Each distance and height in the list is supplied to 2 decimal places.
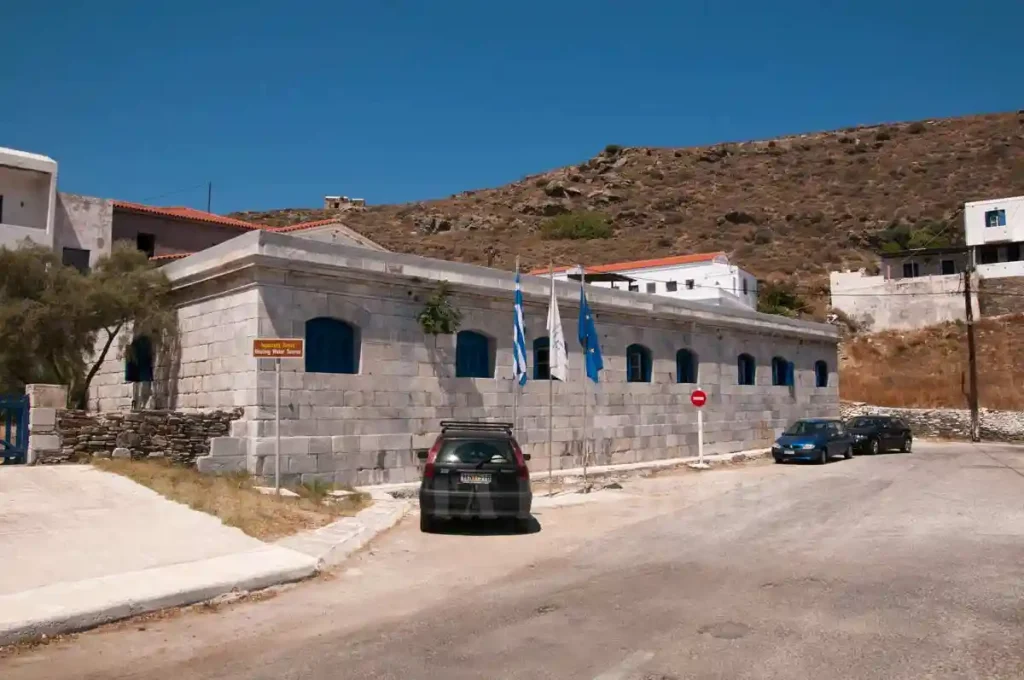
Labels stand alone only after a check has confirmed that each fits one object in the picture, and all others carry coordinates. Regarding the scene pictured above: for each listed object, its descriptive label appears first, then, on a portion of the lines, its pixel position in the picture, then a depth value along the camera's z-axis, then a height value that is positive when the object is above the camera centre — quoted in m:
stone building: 17.83 +0.87
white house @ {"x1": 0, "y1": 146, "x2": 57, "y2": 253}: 34.78 +8.63
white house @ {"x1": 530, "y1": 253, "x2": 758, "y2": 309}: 50.25 +7.61
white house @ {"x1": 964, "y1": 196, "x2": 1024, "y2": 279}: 60.97 +12.43
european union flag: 22.20 +1.68
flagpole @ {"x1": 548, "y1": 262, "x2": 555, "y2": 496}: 23.73 -0.57
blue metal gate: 16.06 -0.58
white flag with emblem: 20.38 +1.34
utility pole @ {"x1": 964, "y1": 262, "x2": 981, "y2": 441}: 38.22 +1.29
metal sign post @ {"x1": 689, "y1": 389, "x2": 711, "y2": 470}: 26.05 -0.02
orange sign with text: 15.29 +0.95
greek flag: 20.64 +1.31
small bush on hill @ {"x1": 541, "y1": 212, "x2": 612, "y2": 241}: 85.12 +17.73
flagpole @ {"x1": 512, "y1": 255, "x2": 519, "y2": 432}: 22.80 -0.03
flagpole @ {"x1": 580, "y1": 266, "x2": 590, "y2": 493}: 22.40 +0.58
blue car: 28.00 -1.36
